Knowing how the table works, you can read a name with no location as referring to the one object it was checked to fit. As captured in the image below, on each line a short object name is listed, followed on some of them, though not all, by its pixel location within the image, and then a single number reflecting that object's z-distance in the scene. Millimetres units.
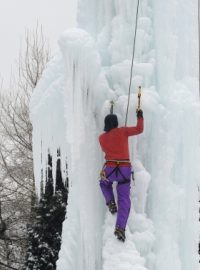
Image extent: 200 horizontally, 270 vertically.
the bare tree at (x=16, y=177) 31484
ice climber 9680
